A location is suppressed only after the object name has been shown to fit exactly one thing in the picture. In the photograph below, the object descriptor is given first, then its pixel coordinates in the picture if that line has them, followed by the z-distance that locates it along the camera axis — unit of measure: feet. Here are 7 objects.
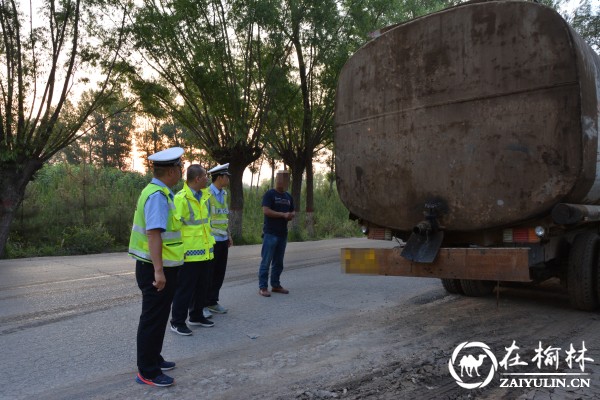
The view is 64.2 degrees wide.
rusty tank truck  14.47
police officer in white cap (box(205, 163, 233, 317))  19.20
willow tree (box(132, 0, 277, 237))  46.85
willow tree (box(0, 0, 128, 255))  36.60
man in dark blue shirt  22.16
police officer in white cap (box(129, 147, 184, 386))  11.41
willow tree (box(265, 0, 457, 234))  51.98
